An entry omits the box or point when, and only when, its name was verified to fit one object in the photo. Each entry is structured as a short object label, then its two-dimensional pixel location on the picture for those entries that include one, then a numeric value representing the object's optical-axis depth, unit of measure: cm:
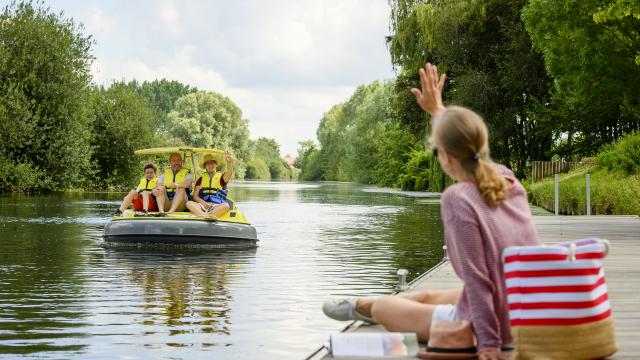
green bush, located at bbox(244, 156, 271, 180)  13850
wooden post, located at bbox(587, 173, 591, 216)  2323
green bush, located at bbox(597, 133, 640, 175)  2604
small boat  1741
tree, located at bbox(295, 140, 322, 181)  12756
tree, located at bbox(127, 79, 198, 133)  13288
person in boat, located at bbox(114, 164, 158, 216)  1809
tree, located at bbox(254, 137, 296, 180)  16062
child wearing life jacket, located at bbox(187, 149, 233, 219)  1767
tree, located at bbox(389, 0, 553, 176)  4072
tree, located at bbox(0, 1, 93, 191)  4509
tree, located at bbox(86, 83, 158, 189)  5434
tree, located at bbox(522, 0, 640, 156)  2712
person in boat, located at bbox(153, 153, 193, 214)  1798
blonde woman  438
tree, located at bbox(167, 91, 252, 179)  8962
